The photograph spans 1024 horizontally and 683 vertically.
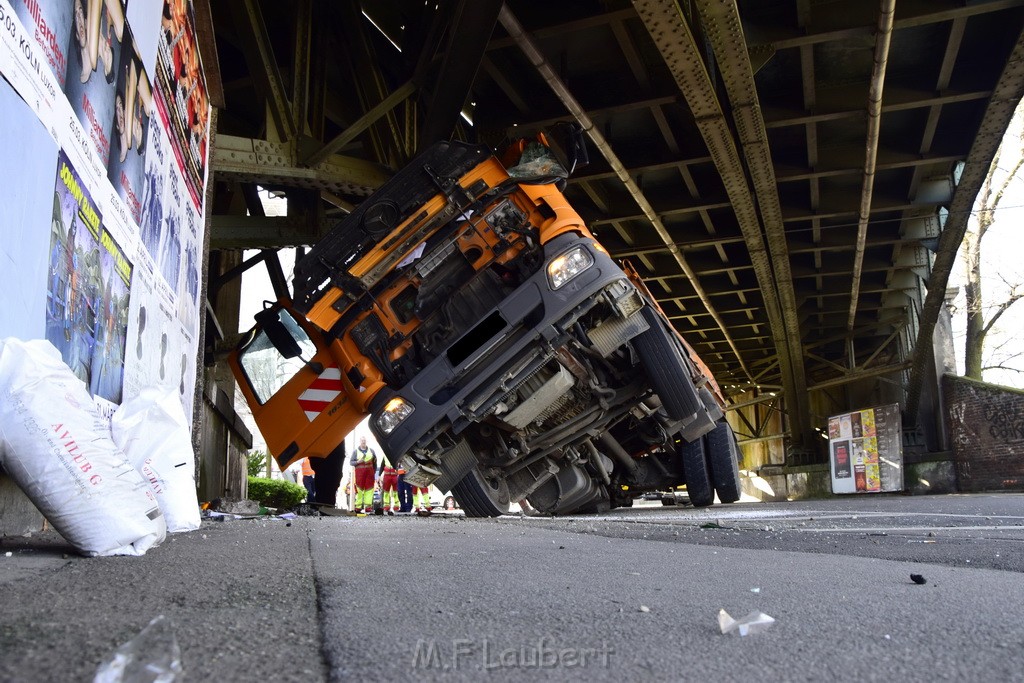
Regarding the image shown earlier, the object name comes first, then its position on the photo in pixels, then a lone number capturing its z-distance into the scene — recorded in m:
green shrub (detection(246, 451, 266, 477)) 15.99
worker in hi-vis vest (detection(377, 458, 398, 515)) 15.89
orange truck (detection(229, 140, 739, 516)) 5.59
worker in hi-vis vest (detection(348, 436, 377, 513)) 15.19
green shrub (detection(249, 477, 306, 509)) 13.59
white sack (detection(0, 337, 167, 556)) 2.46
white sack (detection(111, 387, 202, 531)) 3.61
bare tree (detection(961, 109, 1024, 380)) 19.84
